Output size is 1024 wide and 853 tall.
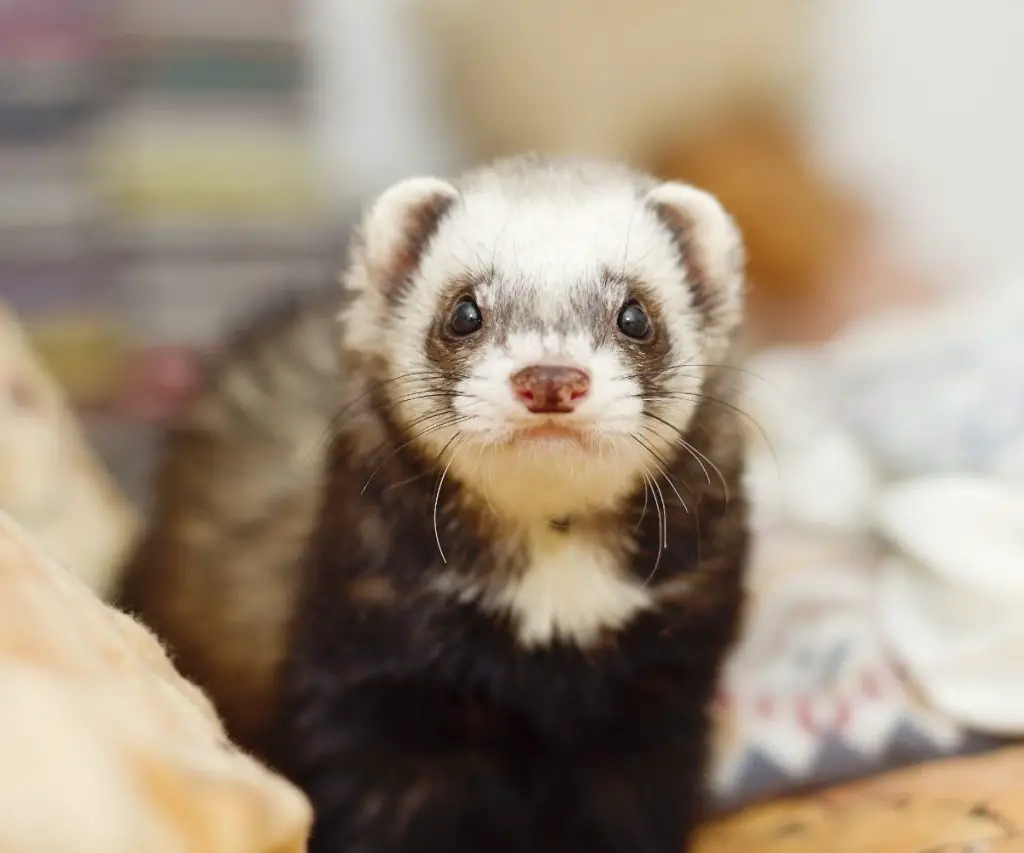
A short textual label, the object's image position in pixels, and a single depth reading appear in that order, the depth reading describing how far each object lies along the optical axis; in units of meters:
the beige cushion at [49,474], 0.42
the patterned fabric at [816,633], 0.39
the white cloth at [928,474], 0.39
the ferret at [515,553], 0.34
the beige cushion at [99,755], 0.25
